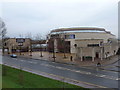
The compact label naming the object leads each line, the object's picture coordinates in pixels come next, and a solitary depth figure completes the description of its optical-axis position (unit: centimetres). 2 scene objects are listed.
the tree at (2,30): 3099
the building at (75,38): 3265
